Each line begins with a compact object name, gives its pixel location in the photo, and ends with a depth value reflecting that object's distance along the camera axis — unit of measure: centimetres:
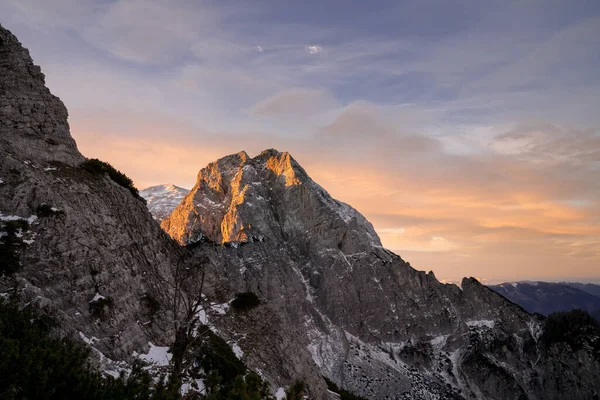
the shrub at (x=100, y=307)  3216
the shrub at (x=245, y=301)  5481
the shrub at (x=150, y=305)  3775
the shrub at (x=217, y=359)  3712
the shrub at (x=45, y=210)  3412
